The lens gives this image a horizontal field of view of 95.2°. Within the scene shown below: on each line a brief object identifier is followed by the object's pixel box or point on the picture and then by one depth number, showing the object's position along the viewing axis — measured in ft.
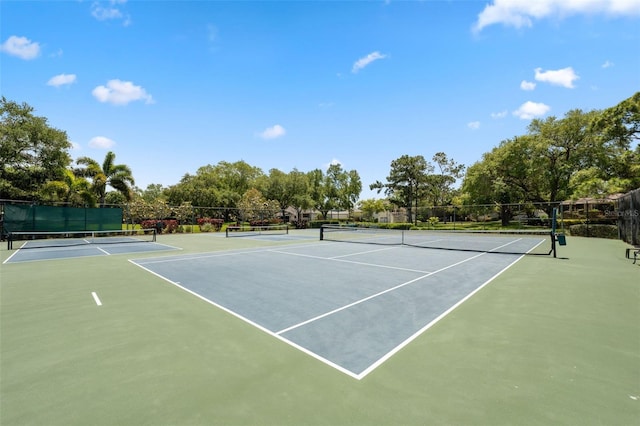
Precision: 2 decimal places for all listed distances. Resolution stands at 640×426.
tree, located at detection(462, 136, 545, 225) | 111.86
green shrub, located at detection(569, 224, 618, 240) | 76.48
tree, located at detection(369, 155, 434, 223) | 166.43
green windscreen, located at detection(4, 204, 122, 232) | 68.23
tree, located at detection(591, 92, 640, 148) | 76.43
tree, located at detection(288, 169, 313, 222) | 164.25
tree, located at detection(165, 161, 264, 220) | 162.76
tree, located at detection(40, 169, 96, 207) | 81.41
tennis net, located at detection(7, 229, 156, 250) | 61.26
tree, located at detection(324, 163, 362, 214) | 208.44
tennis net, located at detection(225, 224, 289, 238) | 109.95
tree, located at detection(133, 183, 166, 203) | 313.53
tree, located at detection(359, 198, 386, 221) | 220.02
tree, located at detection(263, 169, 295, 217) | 165.87
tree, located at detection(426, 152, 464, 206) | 173.17
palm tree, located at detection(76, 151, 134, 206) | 93.61
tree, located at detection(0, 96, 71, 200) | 82.02
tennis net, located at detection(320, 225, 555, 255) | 52.31
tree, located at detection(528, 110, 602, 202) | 97.86
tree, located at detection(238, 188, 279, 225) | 132.05
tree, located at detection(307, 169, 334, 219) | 197.84
